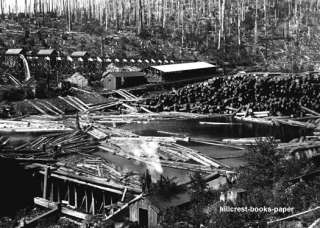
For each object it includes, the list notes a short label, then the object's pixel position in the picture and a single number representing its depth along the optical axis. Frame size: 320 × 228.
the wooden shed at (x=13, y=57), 47.56
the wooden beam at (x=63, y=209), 17.31
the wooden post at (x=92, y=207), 18.29
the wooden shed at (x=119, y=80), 44.41
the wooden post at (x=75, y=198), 19.14
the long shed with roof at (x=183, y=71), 49.28
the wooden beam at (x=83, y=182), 17.75
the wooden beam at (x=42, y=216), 16.11
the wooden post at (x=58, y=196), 19.65
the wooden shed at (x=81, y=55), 50.95
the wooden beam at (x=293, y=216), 11.70
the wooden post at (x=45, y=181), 19.69
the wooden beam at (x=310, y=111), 34.96
